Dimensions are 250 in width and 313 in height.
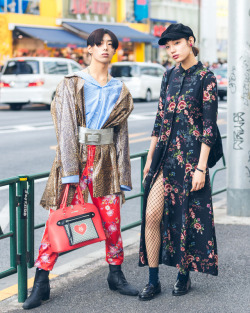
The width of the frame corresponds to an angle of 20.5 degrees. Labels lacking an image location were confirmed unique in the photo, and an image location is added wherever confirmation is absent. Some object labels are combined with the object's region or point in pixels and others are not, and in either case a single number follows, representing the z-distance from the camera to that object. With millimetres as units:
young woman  4238
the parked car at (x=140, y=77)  26047
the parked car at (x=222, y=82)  27398
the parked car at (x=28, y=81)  21594
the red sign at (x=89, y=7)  35656
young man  4199
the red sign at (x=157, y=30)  42625
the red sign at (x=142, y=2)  41219
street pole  6656
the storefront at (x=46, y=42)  31156
